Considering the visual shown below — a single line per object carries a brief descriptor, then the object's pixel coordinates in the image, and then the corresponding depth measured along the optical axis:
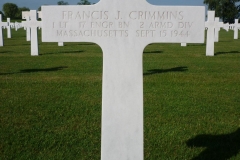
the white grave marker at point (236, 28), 27.02
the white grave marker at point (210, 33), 14.38
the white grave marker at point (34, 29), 14.23
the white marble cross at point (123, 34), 2.75
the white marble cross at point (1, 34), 18.51
